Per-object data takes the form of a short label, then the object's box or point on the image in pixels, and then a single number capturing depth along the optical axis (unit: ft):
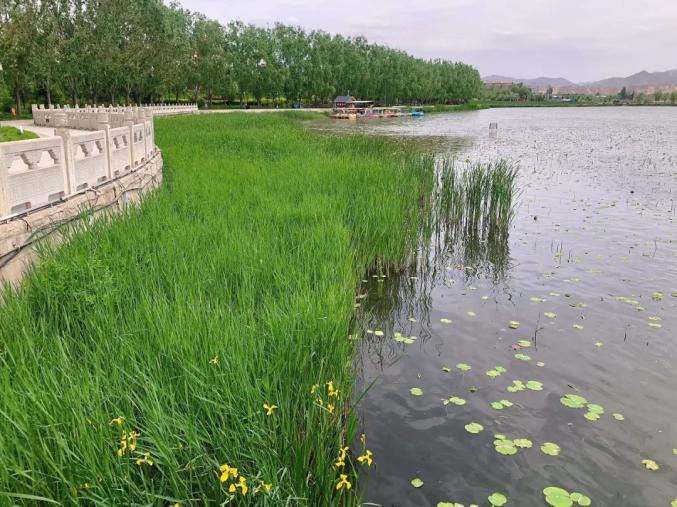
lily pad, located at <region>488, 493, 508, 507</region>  11.50
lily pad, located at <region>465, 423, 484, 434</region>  13.92
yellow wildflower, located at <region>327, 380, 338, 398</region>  10.24
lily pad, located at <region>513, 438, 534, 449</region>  13.34
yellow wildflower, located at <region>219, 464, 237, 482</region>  7.31
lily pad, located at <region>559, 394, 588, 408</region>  15.06
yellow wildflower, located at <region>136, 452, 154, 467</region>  7.82
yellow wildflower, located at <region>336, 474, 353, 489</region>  8.26
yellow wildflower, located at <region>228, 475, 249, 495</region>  7.38
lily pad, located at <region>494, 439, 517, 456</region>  13.10
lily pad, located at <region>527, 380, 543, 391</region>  15.92
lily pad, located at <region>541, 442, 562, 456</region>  13.10
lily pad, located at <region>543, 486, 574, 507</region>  11.39
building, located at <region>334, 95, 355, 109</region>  218.05
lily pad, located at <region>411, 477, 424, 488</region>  12.04
